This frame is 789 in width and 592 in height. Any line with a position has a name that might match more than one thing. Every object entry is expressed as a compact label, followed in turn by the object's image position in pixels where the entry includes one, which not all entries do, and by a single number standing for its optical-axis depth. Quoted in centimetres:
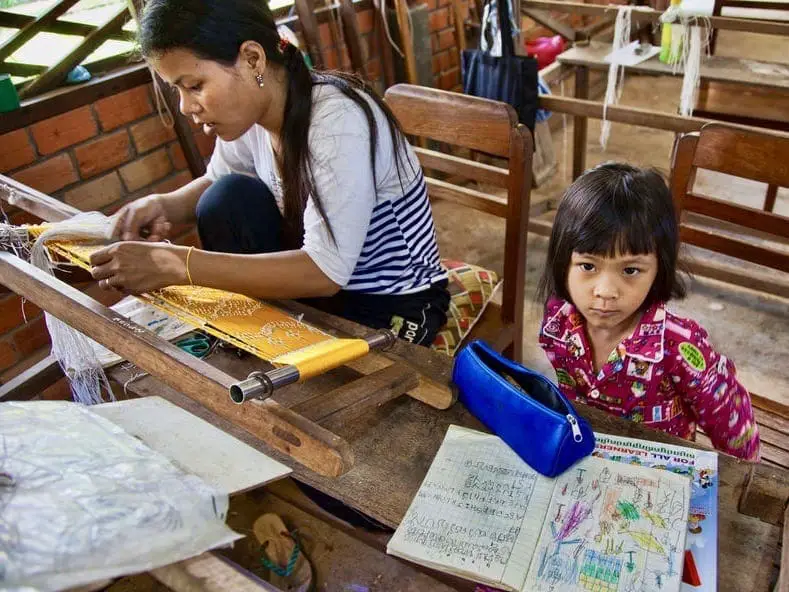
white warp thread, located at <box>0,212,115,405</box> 131
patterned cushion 157
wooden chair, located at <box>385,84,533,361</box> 158
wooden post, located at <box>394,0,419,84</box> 324
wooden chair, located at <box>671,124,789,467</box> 142
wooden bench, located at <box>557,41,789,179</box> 297
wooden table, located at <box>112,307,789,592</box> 83
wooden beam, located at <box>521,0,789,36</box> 230
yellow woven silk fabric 104
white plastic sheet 61
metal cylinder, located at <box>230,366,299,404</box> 88
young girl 117
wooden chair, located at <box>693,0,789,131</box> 306
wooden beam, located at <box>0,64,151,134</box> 198
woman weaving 124
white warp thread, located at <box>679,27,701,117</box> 272
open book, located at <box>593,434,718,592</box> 80
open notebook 80
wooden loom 85
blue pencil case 91
